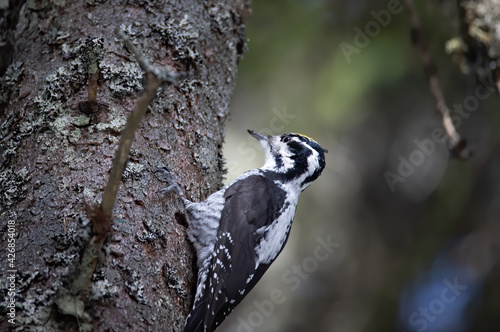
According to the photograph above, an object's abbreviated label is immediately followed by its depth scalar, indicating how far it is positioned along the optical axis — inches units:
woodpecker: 221.6
